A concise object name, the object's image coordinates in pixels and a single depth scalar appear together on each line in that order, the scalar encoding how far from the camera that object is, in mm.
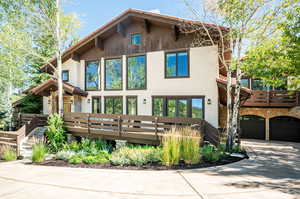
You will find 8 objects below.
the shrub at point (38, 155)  7012
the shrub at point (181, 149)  5918
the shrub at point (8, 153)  7656
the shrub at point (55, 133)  9102
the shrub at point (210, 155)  6324
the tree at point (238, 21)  7078
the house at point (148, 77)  9977
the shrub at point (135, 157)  6160
